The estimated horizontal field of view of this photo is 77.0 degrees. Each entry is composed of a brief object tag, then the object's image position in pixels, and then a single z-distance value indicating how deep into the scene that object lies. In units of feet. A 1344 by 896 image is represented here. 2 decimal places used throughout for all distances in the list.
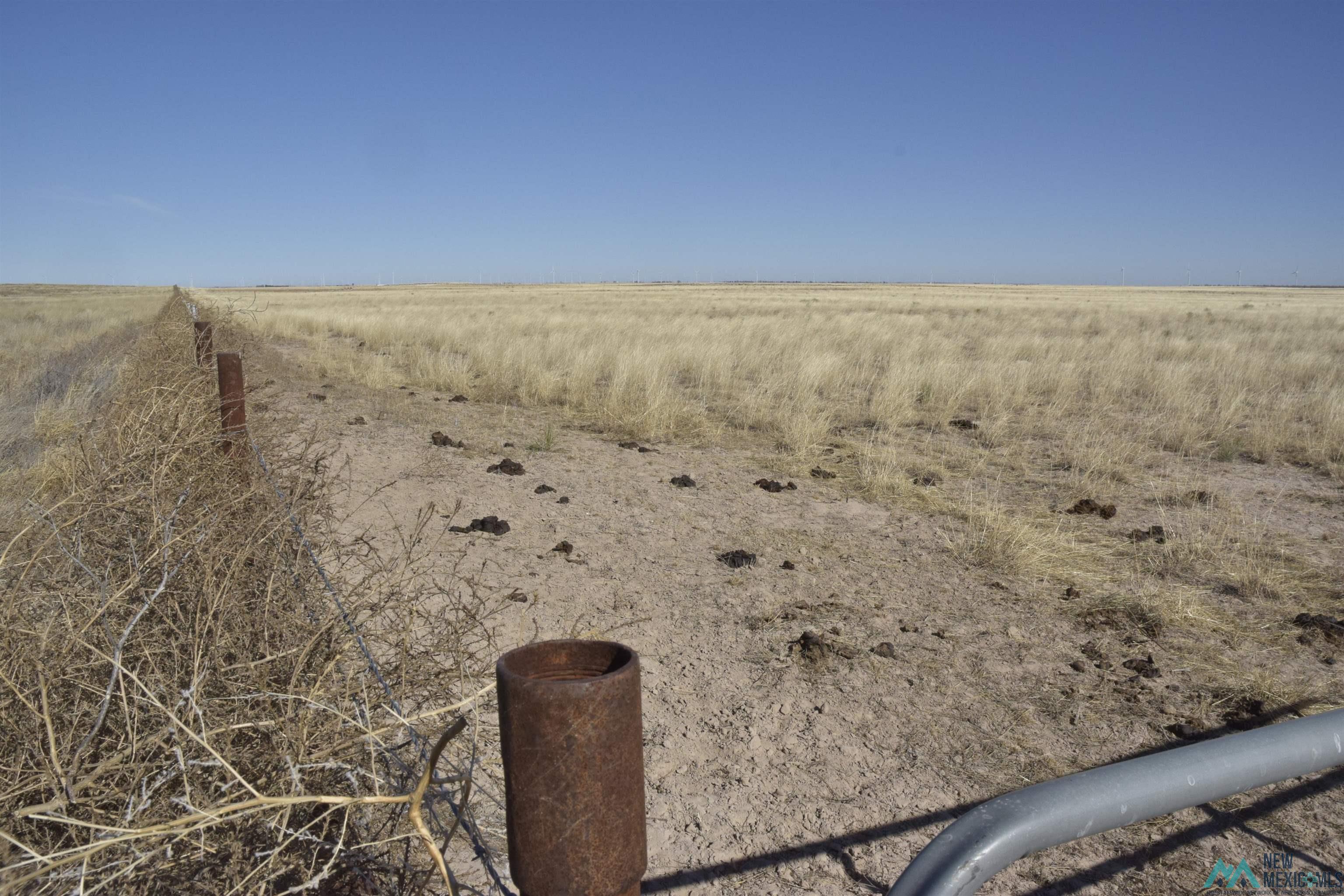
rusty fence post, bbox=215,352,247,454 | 13.80
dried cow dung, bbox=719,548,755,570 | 16.37
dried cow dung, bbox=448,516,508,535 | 17.87
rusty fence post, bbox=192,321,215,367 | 19.36
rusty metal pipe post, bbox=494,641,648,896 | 2.96
